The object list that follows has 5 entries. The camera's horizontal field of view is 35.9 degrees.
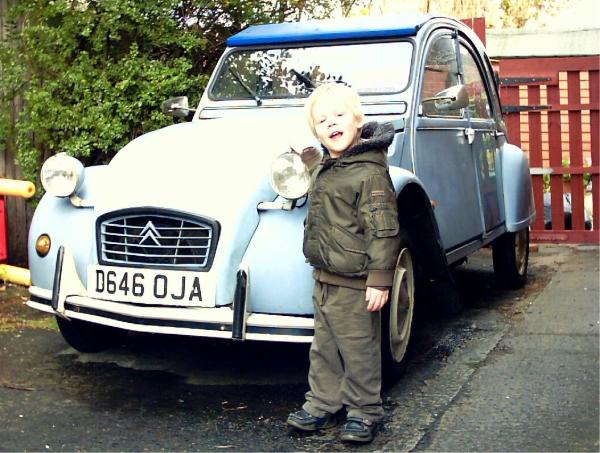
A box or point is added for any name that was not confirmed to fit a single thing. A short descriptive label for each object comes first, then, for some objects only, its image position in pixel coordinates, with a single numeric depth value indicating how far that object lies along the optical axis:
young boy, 3.77
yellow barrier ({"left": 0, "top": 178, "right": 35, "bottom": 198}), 6.80
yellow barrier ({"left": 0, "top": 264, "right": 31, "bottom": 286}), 7.08
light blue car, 4.21
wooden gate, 9.60
